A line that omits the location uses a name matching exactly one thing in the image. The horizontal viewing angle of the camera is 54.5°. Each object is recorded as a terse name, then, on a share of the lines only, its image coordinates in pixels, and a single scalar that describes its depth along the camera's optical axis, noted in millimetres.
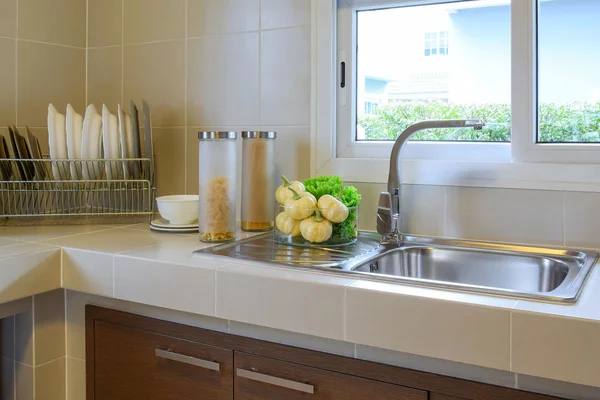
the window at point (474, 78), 1421
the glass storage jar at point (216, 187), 1443
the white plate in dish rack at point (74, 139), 1762
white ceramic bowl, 1603
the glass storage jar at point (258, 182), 1632
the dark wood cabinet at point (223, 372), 1023
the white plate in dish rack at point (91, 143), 1757
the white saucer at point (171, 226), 1603
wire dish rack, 1732
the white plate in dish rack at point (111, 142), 1772
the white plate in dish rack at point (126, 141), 1760
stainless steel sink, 1233
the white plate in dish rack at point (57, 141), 1763
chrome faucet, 1472
